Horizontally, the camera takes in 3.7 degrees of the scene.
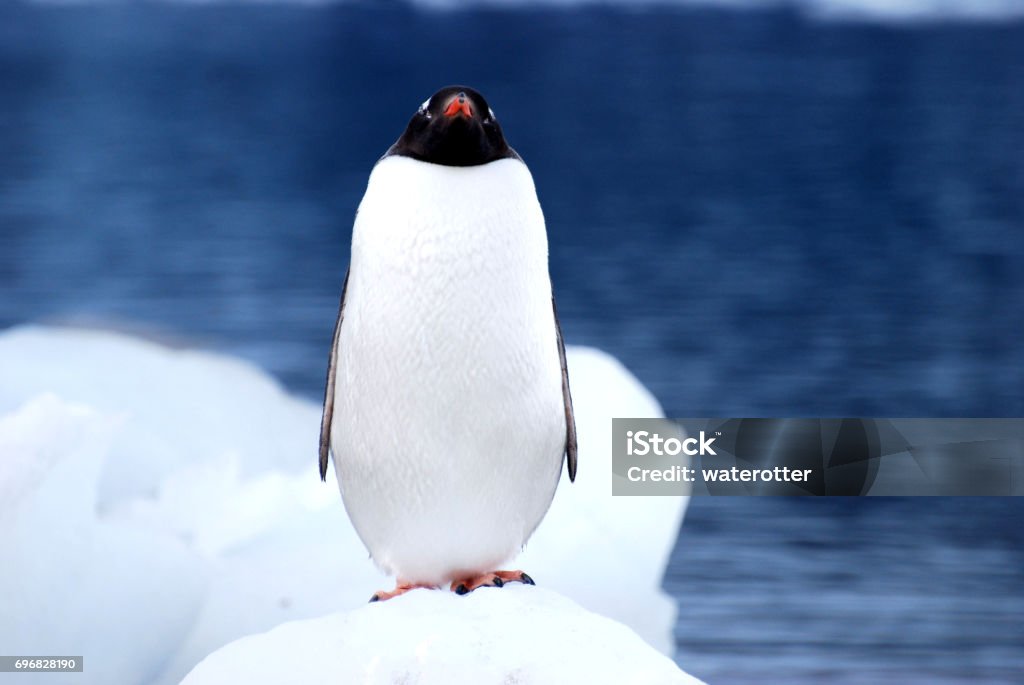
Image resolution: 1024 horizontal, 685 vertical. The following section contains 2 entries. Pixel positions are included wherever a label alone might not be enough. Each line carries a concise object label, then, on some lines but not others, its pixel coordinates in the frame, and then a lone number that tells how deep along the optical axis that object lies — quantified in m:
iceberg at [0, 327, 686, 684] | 19.72
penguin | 18.84
